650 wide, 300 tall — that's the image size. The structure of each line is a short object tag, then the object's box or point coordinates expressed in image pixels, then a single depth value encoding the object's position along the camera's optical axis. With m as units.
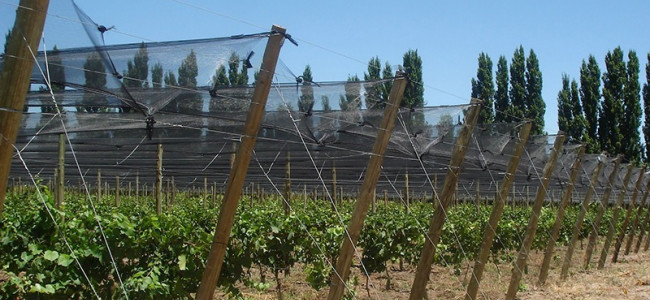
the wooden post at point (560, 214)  10.28
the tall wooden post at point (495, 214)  7.29
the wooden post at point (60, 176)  8.62
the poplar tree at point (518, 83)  33.12
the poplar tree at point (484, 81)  33.34
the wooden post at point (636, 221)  15.73
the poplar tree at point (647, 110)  31.84
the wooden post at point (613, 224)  13.01
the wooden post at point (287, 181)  11.10
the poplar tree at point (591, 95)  32.25
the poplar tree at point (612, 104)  31.52
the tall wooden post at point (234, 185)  4.21
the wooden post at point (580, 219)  11.11
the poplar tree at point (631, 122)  31.58
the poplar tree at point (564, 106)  33.34
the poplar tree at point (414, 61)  35.41
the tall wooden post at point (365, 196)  5.24
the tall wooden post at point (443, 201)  6.17
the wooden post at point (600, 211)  12.61
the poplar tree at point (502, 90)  33.12
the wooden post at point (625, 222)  14.36
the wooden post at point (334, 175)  12.61
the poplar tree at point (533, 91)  32.62
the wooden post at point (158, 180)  10.24
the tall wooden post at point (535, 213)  8.36
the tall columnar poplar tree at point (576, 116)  32.28
